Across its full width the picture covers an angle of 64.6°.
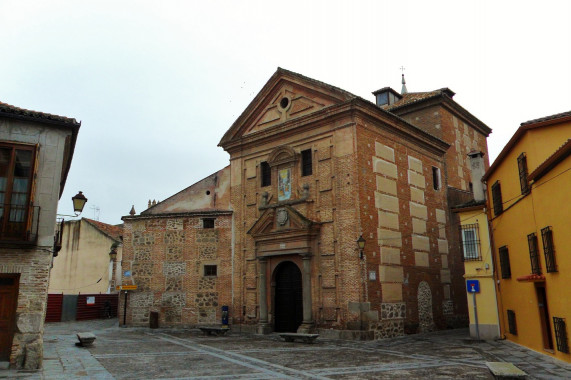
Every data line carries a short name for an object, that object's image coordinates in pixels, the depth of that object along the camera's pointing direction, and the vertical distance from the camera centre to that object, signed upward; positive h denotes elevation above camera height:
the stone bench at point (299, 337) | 16.23 -1.59
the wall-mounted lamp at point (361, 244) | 17.17 +1.77
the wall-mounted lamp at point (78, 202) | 13.11 +2.62
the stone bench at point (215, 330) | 19.42 -1.58
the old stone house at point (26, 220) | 10.81 +1.84
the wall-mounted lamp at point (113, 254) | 34.72 +3.01
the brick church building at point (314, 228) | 18.28 +2.95
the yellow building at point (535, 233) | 10.70 +1.56
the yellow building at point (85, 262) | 35.78 +2.54
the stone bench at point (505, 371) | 8.30 -1.49
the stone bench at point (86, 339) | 15.23 -1.48
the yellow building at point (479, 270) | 16.88 +0.76
